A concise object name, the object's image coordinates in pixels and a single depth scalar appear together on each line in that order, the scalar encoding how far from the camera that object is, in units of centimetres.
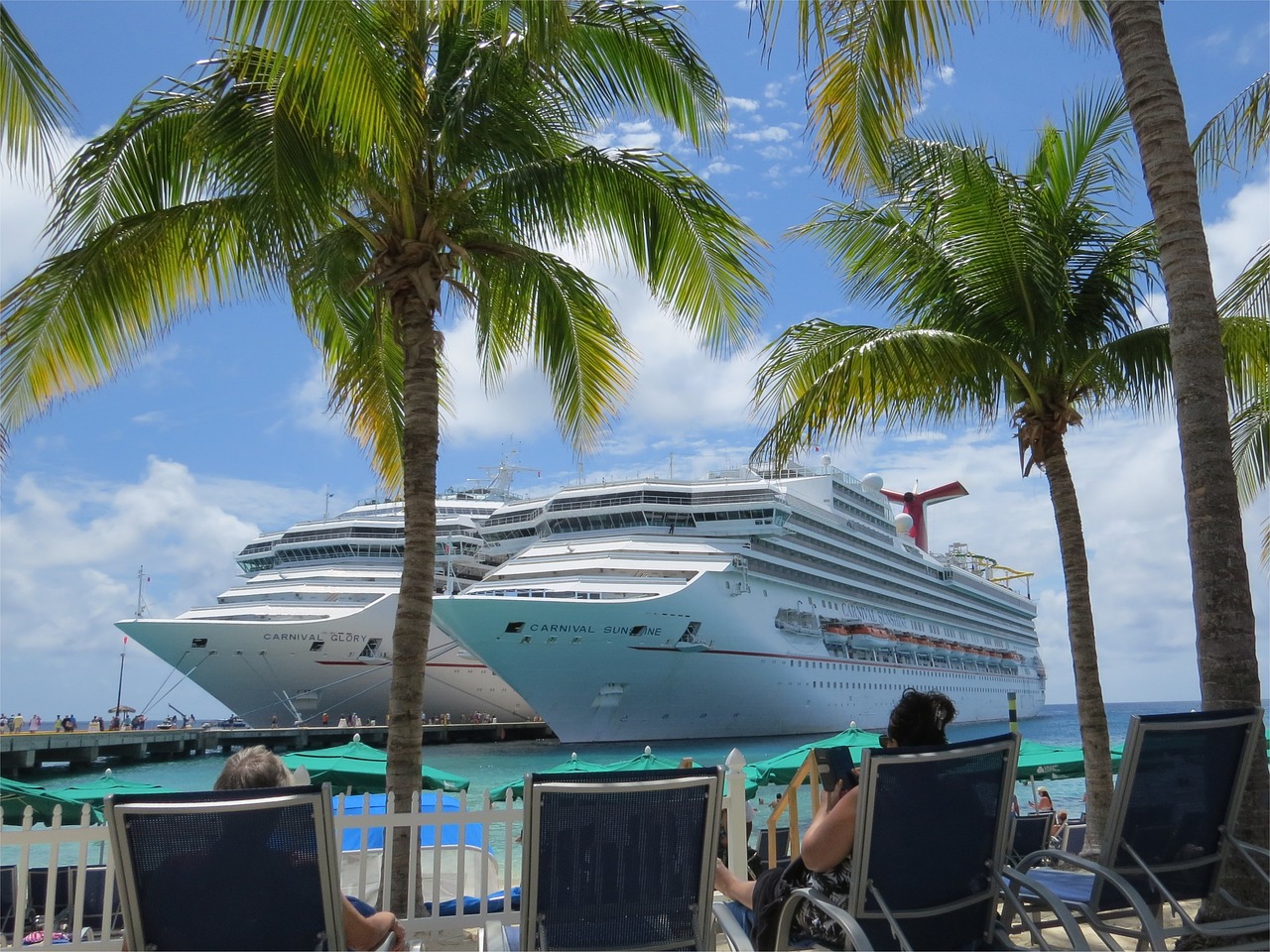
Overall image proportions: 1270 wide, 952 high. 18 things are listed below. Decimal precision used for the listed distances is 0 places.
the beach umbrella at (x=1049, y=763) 1353
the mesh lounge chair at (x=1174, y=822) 276
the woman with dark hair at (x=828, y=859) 269
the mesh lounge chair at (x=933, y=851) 246
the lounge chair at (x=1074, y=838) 884
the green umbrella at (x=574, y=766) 1356
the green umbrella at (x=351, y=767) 1334
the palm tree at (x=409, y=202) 537
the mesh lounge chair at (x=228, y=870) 215
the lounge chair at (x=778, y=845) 820
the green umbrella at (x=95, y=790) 1134
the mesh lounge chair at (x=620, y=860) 235
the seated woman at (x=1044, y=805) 1202
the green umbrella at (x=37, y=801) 1037
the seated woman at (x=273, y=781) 247
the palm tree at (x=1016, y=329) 726
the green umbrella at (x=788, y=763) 1297
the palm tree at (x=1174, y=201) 372
